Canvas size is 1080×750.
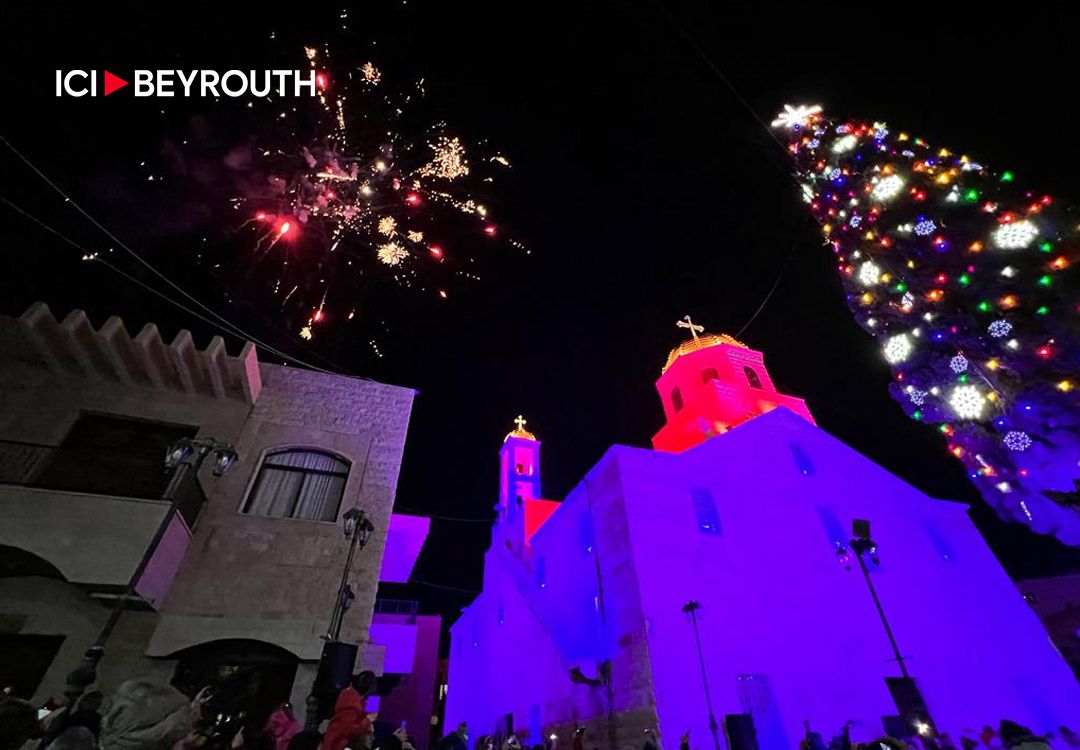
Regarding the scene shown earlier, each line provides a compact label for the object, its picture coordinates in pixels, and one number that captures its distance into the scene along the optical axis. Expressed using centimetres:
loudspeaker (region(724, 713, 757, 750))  1270
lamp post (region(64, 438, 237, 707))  708
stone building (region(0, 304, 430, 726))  859
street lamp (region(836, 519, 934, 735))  936
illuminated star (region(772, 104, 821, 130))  1418
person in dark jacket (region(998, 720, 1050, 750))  473
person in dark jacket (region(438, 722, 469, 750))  603
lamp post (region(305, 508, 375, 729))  756
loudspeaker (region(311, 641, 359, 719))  725
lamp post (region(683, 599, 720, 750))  1353
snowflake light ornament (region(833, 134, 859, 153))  1351
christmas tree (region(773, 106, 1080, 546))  998
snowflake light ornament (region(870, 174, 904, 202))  1238
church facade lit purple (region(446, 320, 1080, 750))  1476
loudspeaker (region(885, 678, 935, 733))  938
